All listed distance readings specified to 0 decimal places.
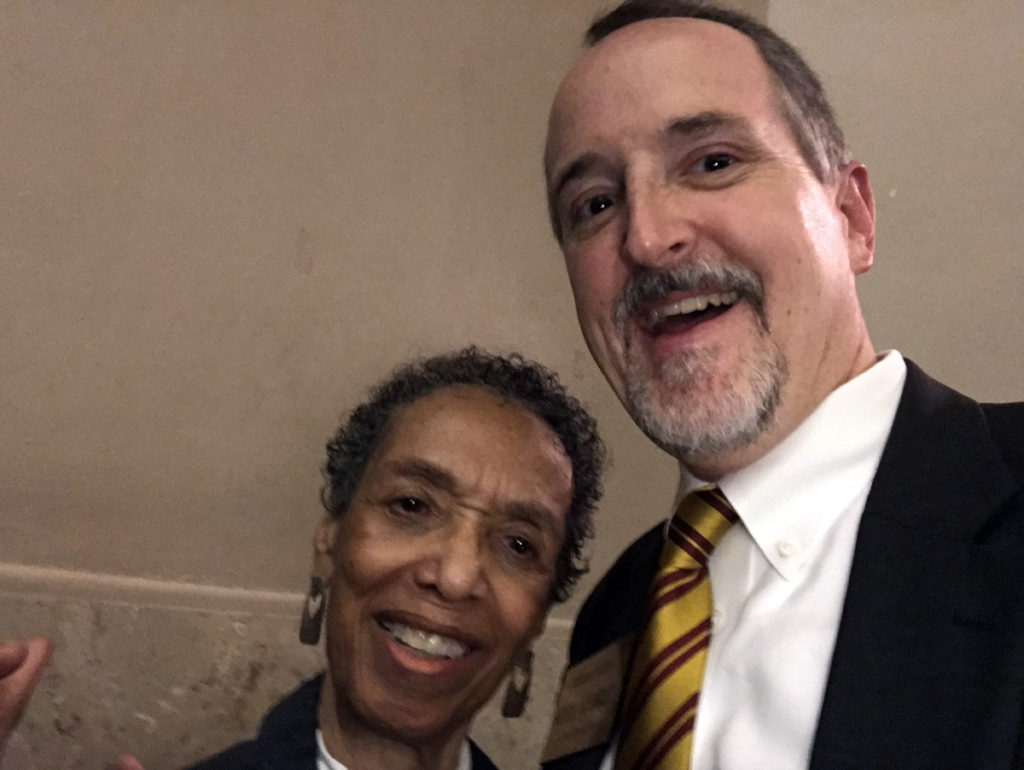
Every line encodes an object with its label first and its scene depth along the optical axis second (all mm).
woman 836
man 562
